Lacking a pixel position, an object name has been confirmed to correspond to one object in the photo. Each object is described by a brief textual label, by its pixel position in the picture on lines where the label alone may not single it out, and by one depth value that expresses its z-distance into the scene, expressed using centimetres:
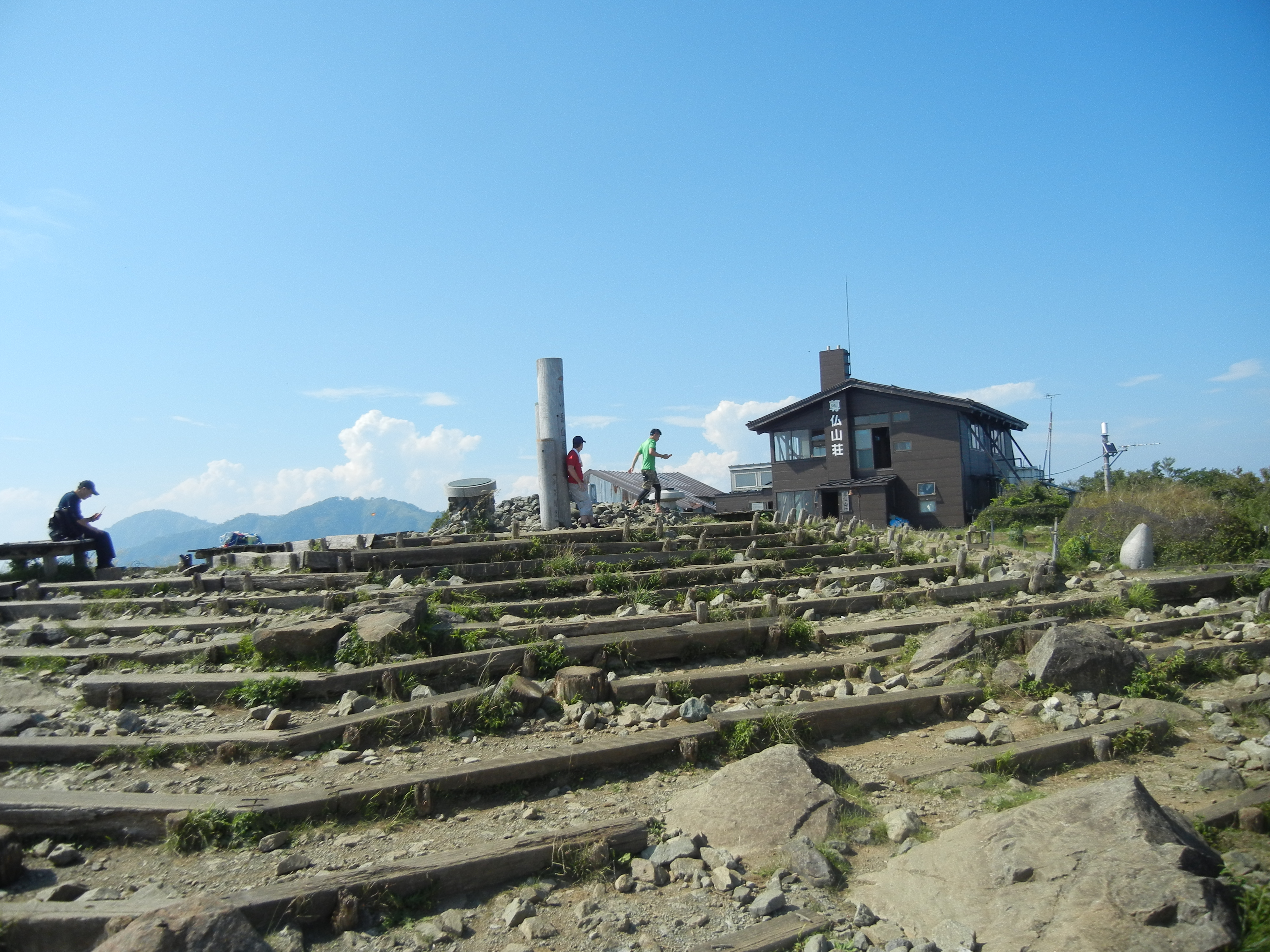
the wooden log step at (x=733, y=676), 697
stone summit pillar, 1409
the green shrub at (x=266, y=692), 650
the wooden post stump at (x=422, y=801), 507
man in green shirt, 1522
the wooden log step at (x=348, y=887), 366
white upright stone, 1291
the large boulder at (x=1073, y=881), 343
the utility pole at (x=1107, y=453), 2438
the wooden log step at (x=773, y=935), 373
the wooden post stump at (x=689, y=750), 591
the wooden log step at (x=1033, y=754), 573
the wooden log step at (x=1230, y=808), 466
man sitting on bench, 1267
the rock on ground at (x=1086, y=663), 720
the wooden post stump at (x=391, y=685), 661
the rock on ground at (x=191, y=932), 312
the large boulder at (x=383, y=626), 714
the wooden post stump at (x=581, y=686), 676
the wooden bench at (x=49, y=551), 1159
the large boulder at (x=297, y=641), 720
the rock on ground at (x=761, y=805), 474
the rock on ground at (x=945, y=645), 776
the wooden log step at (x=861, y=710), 636
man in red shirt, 1424
